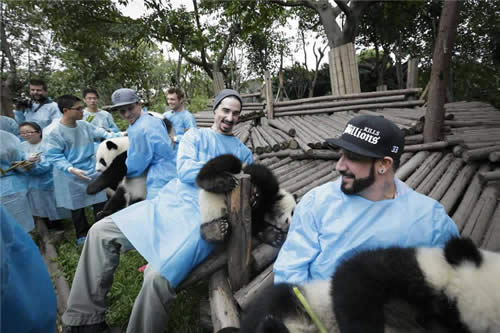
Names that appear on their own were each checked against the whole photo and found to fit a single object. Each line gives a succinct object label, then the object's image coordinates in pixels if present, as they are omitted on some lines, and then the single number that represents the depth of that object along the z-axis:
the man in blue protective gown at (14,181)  3.56
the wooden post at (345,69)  7.74
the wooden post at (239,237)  1.89
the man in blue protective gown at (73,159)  3.71
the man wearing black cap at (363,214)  1.40
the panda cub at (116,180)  3.38
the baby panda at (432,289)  0.84
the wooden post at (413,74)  7.10
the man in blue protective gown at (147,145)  2.99
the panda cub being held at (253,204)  1.93
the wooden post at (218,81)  11.52
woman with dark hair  4.18
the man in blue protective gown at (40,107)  5.14
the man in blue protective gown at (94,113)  5.21
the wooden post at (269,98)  7.86
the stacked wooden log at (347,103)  6.49
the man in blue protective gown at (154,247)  1.87
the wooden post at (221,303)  1.74
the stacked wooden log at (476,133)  3.46
